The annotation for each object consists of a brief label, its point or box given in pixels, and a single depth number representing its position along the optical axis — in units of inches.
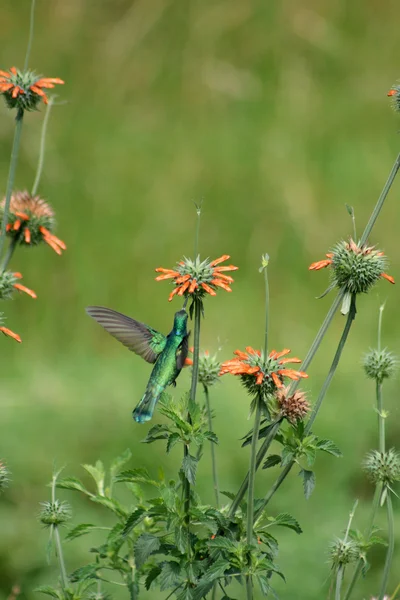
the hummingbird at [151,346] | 250.4
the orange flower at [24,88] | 252.6
